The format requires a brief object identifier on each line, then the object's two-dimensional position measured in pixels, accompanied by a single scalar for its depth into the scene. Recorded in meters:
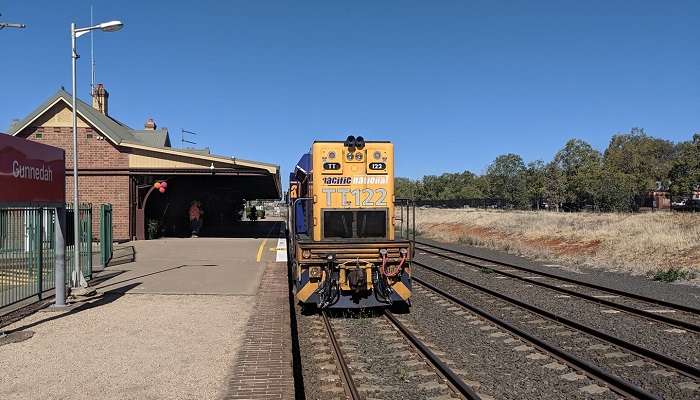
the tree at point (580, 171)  63.21
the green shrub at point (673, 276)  16.31
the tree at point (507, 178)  83.88
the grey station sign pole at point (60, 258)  9.70
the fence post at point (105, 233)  15.51
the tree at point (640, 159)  75.41
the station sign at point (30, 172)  7.83
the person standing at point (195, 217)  28.84
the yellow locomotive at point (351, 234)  9.63
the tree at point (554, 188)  74.12
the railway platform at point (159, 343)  5.53
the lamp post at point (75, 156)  11.45
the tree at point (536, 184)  78.38
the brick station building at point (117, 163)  23.72
